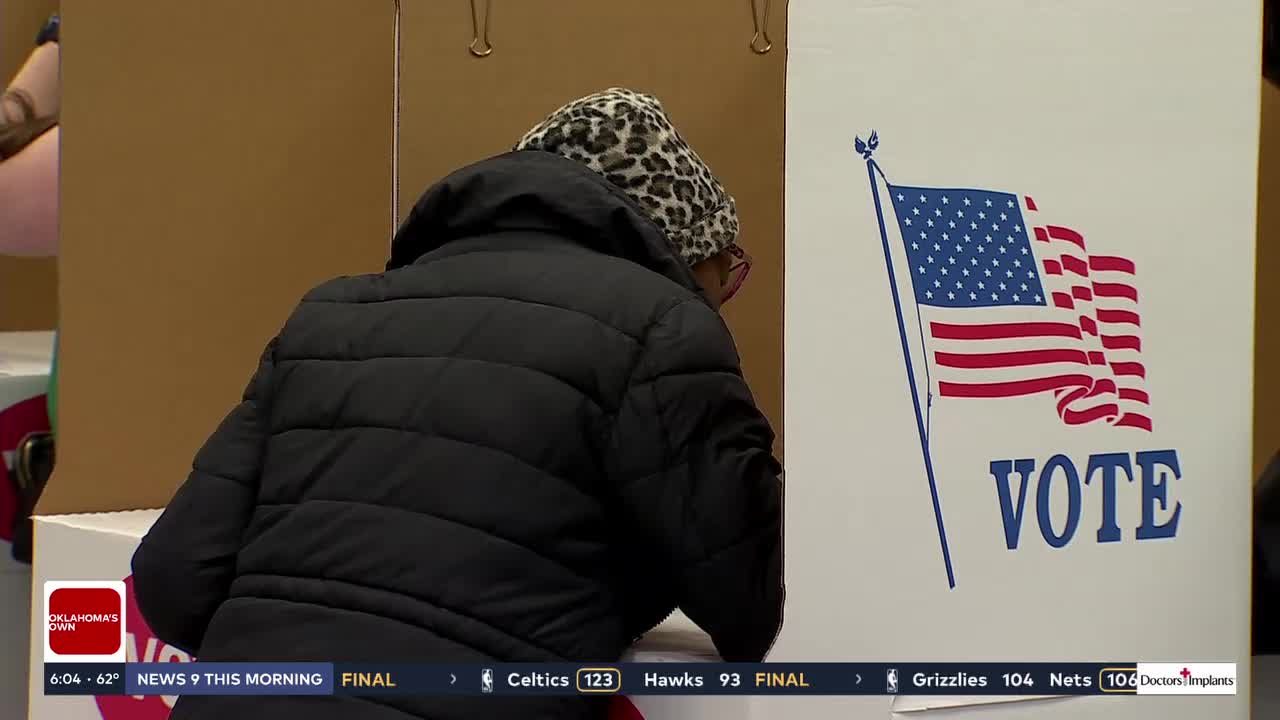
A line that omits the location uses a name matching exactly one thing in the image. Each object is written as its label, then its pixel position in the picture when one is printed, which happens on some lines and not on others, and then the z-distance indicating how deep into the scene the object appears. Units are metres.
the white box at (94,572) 8.31
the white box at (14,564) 8.84
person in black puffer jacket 7.66
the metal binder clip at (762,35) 8.59
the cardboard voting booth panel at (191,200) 8.51
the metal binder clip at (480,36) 8.49
